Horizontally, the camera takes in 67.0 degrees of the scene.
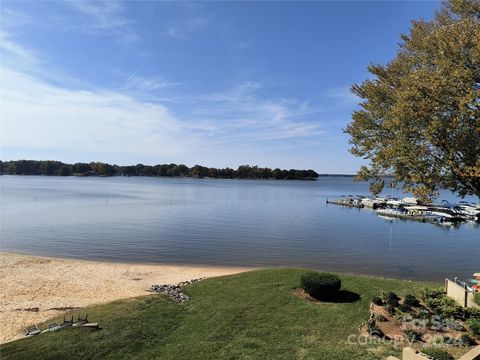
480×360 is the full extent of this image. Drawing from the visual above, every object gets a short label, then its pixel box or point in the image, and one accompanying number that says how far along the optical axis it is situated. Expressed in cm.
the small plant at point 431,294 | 1647
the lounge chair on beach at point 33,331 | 1562
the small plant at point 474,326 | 1250
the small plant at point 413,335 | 1261
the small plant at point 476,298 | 1442
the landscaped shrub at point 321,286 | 1752
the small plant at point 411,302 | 1591
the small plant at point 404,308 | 1519
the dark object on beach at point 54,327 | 1541
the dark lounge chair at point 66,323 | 1575
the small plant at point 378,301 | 1679
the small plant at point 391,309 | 1553
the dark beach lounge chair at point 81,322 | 1571
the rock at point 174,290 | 2025
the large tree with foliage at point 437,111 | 1301
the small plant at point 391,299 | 1607
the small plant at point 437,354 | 976
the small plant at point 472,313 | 1409
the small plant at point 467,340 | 1192
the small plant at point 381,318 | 1470
